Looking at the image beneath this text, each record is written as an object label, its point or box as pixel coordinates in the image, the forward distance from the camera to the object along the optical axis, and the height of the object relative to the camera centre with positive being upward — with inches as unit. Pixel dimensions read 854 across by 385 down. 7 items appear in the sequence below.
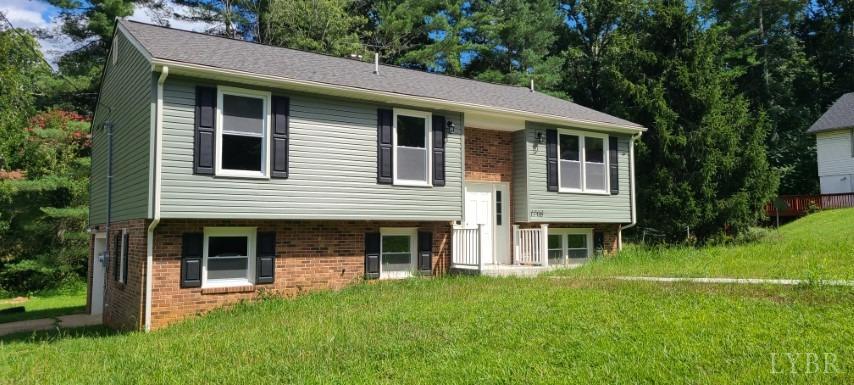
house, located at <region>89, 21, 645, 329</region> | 371.2 +32.8
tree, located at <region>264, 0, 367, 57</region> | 964.6 +330.7
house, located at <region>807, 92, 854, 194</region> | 989.2 +123.3
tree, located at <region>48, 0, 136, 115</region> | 913.5 +302.2
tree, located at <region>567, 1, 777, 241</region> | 617.3 +91.6
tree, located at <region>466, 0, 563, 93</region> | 1144.8 +364.3
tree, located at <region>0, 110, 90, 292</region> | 760.3 +13.8
